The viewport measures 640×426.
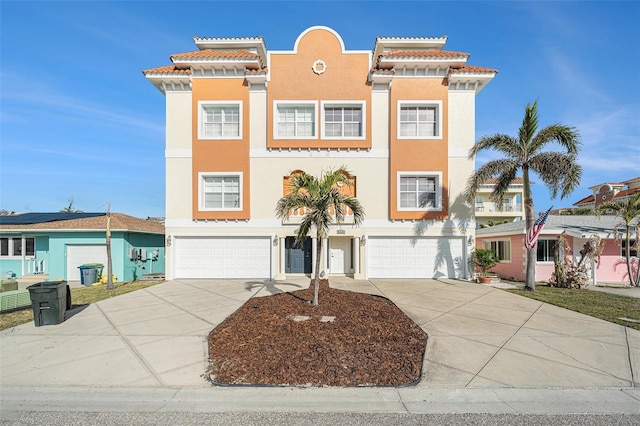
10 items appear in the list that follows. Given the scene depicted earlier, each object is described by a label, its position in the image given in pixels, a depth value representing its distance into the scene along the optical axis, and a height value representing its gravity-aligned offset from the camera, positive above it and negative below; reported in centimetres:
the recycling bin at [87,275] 1545 -322
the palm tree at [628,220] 1483 -32
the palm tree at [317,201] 855 +35
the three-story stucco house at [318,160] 1516 +271
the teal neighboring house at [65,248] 1659 -199
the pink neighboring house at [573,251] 1561 -201
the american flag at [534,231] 1230 -76
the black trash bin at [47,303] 759 -232
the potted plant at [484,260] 1420 -226
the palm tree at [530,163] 1210 +215
